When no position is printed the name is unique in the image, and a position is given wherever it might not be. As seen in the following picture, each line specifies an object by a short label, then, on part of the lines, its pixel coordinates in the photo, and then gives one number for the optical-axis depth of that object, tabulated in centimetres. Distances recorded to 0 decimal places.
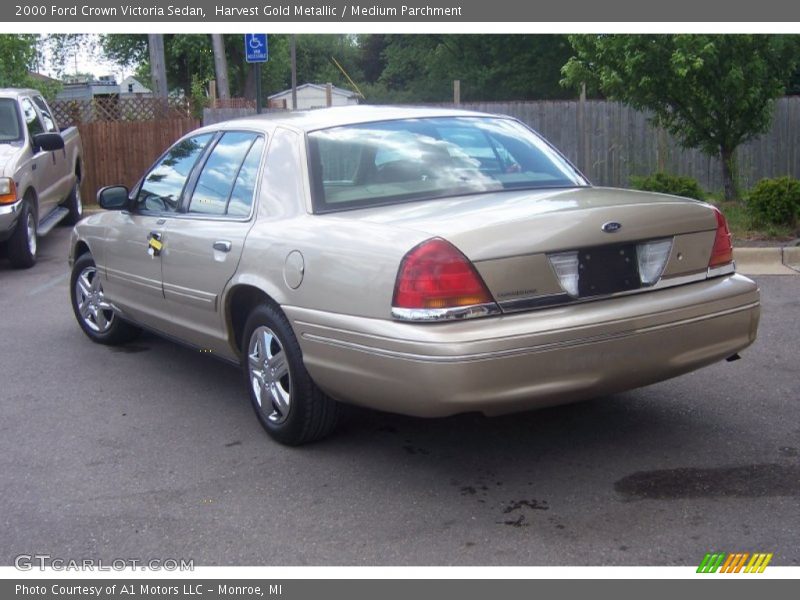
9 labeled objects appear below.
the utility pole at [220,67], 2584
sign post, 1401
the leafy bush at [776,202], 1065
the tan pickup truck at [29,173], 1054
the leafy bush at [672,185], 1184
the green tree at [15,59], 2032
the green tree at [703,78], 1274
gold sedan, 415
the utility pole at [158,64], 2150
